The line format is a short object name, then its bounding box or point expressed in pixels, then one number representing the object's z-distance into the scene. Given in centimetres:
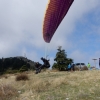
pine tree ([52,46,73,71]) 1654
